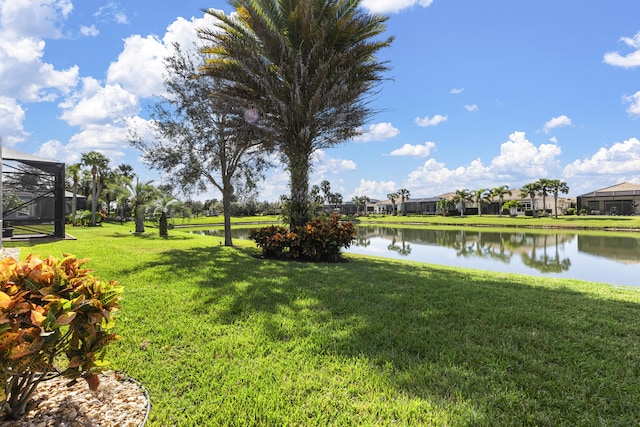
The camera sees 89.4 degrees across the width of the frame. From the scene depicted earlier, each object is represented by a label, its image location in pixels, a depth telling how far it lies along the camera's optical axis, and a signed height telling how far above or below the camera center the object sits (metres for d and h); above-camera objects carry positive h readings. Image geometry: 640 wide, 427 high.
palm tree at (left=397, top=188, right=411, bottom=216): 84.15 +5.02
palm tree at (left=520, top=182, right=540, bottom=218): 51.47 +3.99
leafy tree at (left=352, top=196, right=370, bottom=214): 96.56 +4.11
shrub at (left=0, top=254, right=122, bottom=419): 1.67 -0.57
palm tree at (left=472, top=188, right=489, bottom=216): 62.88 +3.59
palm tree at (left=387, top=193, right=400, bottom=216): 87.56 +4.81
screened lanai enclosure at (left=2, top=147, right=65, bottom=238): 13.49 +1.47
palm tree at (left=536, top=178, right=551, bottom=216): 50.59 +4.64
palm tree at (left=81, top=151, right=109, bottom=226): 33.18 +5.68
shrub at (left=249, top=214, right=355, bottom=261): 9.16 -0.74
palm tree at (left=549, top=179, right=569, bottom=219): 49.91 +4.37
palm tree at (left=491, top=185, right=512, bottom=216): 61.65 +4.32
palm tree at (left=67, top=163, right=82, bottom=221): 29.79 +4.10
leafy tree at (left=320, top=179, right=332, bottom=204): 86.03 +7.02
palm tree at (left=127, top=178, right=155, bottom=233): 22.62 +1.48
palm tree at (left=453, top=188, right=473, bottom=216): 66.53 +3.61
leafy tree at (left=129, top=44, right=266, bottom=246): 13.02 +3.31
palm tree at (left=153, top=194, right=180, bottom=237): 19.56 +0.65
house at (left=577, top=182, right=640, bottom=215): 52.03 +2.39
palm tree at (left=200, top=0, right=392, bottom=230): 10.05 +4.86
